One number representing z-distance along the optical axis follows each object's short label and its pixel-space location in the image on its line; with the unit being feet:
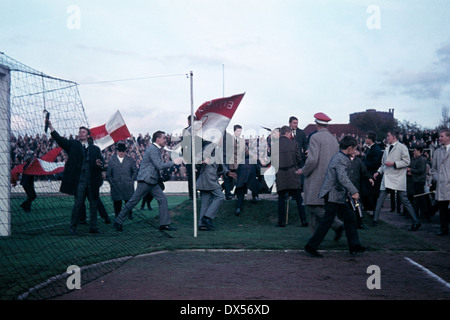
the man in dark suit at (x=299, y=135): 39.96
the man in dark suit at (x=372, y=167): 35.60
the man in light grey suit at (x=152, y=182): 32.08
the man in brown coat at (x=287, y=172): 34.94
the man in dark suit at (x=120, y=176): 38.68
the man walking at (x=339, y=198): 22.81
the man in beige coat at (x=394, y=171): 33.53
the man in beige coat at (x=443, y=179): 30.76
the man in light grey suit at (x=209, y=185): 33.14
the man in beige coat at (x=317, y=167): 26.48
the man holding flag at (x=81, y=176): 31.99
